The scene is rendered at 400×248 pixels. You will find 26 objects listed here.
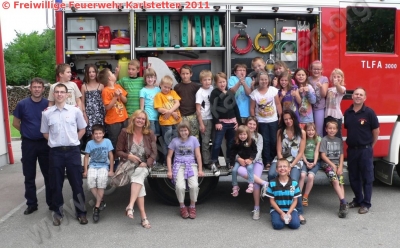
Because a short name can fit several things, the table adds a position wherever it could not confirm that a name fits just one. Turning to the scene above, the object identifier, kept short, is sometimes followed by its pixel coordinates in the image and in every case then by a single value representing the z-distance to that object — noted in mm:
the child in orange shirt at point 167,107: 5992
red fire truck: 6270
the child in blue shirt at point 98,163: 5793
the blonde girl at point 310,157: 6031
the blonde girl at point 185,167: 5877
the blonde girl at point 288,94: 6074
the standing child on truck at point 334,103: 6097
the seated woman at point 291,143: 5926
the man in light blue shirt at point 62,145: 5539
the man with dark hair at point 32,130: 5977
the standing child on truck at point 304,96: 6062
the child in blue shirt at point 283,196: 5445
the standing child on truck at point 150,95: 6039
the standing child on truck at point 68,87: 5829
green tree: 47425
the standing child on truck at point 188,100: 6160
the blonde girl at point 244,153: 5863
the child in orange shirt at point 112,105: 6012
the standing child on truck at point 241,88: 6043
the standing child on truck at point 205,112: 6062
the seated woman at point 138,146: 5816
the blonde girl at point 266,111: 6047
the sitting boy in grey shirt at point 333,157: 5988
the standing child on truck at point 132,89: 6160
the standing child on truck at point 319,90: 6133
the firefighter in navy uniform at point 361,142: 5973
